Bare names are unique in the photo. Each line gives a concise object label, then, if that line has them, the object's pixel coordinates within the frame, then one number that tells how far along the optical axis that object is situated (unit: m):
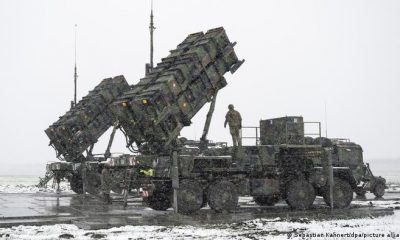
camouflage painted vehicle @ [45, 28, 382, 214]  14.78
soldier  15.65
